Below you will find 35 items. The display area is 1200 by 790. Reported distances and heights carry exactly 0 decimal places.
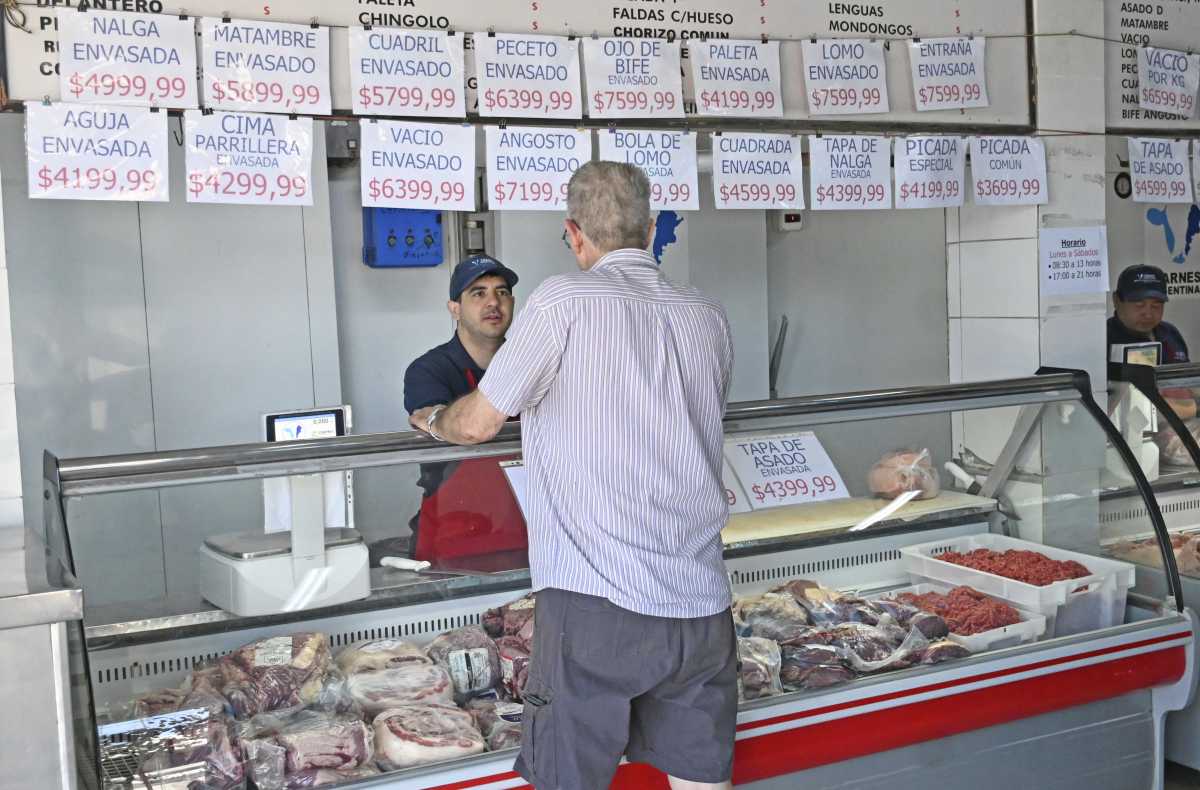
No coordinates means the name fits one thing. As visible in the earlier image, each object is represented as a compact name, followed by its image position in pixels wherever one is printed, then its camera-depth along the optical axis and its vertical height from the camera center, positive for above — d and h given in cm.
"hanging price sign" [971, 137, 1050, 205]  441 +47
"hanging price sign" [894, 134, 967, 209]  431 +48
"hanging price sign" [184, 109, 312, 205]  329 +48
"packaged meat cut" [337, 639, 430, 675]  279 -79
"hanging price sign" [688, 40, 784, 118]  391 +77
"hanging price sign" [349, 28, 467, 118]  347 +74
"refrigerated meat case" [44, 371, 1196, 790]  248 -73
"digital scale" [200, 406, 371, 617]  264 -52
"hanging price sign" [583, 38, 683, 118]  377 +75
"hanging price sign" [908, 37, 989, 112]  424 +82
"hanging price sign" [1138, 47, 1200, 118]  471 +85
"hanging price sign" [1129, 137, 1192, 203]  479 +49
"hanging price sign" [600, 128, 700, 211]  384 +50
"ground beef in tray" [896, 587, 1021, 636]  331 -88
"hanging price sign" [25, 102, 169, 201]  309 +49
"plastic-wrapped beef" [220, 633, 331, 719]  262 -78
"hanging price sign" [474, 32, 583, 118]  363 +75
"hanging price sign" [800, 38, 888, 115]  407 +79
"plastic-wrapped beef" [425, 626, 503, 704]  286 -83
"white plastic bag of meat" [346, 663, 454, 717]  272 -85
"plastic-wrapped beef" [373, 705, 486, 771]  256 -91
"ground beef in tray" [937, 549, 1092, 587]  351 -81
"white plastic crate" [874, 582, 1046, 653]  323 -94
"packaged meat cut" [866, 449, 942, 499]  351 -52
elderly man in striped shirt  230 -33
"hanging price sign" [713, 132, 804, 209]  402 +47
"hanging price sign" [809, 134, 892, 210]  420 +48
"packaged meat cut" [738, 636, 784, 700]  293 -91
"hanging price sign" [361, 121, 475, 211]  354 +47
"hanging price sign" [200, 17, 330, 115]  329 +74
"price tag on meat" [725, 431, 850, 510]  326 -45
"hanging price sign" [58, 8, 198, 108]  311 +74
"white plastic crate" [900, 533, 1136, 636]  342 -86
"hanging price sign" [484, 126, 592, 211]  370 +48
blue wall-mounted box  565 +41
